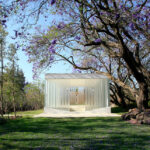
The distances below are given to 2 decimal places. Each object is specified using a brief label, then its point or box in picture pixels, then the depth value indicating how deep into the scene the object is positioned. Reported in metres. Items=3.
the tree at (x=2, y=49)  9.10
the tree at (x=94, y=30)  6.11
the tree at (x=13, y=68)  9.64
